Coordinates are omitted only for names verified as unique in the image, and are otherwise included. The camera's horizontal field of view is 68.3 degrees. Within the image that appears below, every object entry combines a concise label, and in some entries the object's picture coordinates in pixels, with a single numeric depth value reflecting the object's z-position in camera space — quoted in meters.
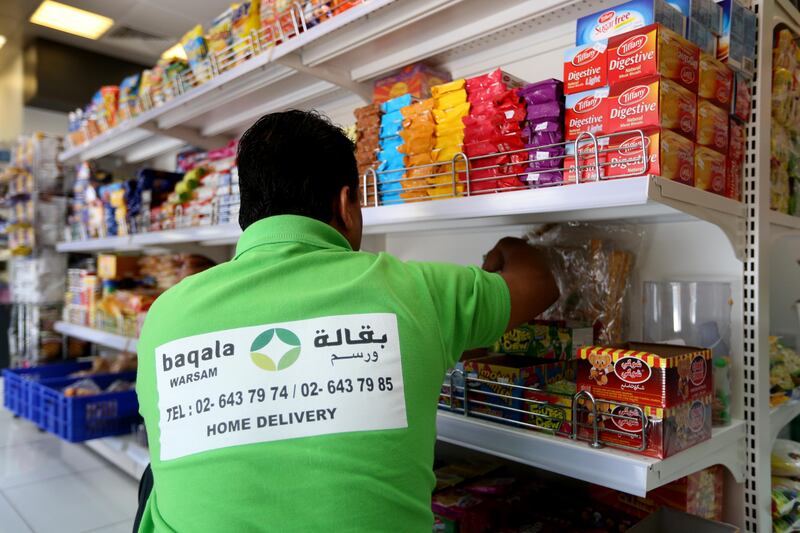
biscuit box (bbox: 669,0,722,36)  1.21
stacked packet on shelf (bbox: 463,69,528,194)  1.34
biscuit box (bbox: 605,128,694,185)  1.08
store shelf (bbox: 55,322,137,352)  2.91
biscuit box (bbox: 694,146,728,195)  1.21
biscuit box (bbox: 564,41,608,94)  1.16
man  0.86
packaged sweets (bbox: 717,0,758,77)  1.29
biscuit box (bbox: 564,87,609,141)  1.16
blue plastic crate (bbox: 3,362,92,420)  3.14
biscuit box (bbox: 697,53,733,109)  1.21
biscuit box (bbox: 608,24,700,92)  1.08
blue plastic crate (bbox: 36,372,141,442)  2.62
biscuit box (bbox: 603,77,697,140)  1.07
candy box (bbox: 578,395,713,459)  1.06
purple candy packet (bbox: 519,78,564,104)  1.27
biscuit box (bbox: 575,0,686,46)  1.14
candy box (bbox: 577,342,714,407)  1.06
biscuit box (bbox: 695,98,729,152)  1.21
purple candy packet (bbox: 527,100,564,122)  1.26
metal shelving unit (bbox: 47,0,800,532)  1.13
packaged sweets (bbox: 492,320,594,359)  1.44
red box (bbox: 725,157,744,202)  1.33
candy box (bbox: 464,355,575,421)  1.30
